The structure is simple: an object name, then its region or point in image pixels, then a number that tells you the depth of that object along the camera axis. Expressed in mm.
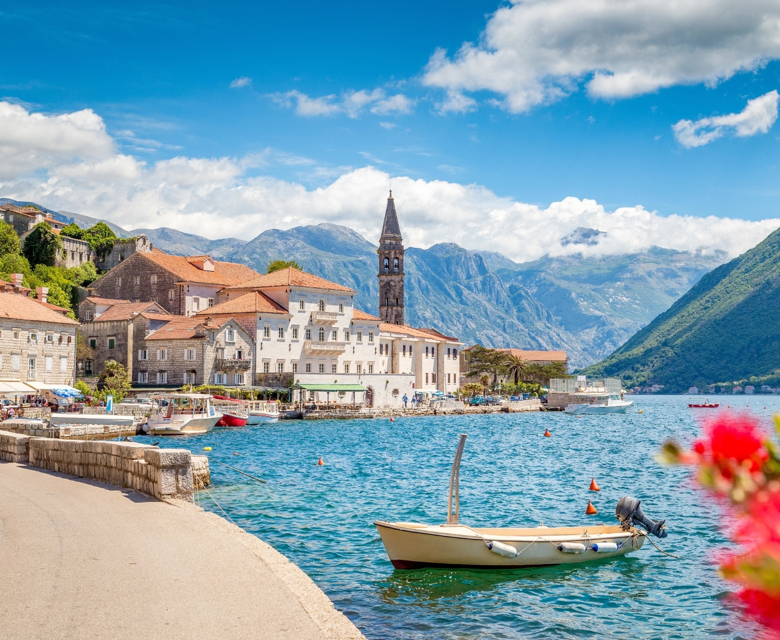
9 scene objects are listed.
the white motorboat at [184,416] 53219
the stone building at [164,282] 84875
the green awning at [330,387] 79069
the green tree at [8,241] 86750
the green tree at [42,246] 90125
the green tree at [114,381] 67062
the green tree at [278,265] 104769
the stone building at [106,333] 76100
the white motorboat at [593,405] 108750
